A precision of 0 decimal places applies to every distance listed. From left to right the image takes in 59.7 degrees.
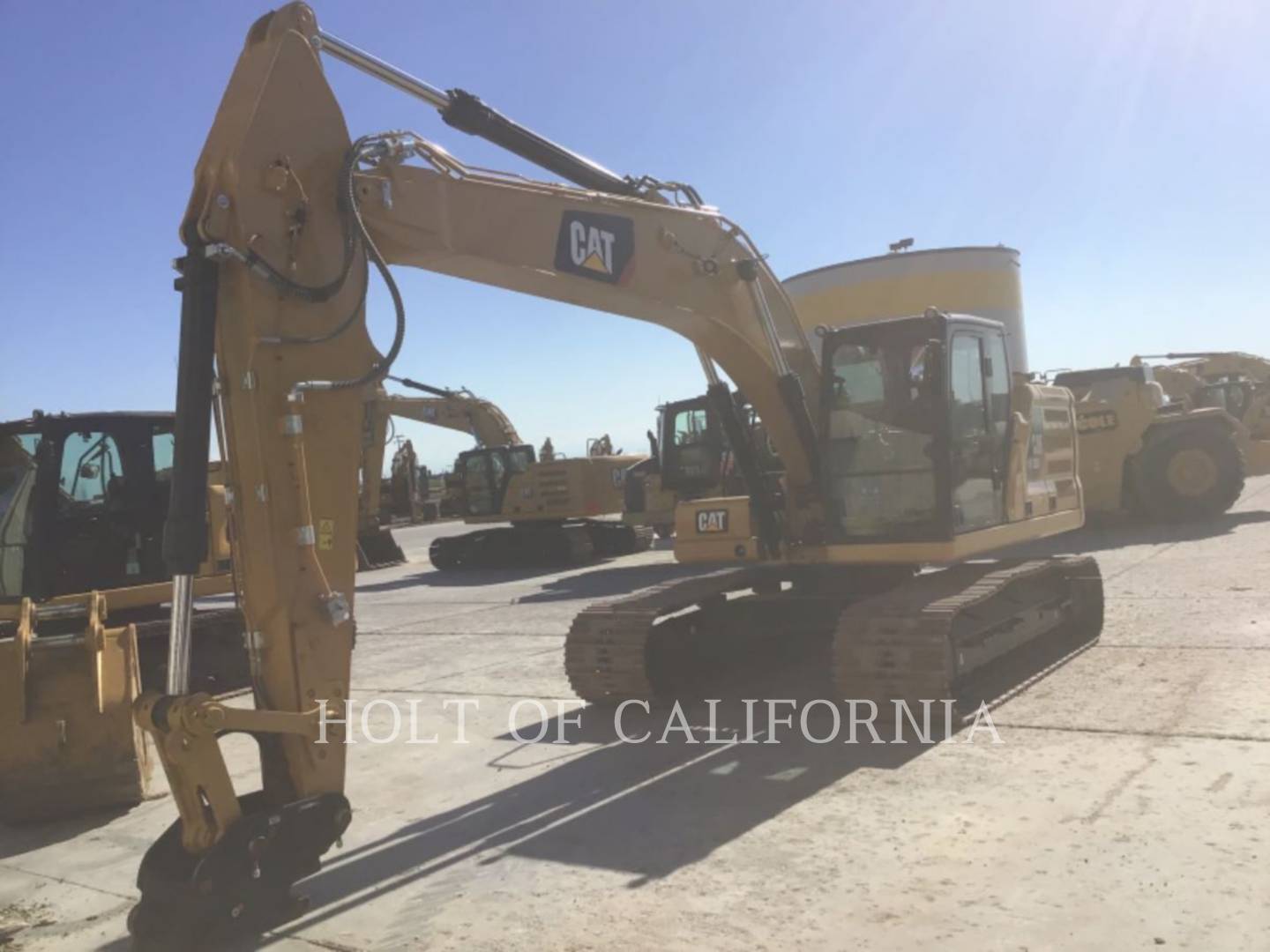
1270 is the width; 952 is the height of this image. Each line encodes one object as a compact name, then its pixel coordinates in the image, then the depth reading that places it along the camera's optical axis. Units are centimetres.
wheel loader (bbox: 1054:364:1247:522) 1573
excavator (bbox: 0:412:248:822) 816
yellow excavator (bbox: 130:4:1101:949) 409
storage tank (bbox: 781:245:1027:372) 1714
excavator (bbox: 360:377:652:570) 1927
